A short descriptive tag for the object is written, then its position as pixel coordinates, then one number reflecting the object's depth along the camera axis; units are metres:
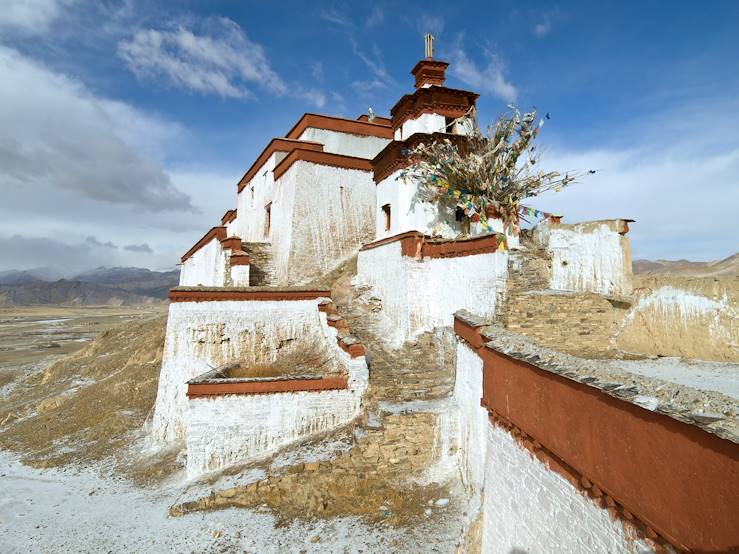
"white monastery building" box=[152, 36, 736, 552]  4.40
